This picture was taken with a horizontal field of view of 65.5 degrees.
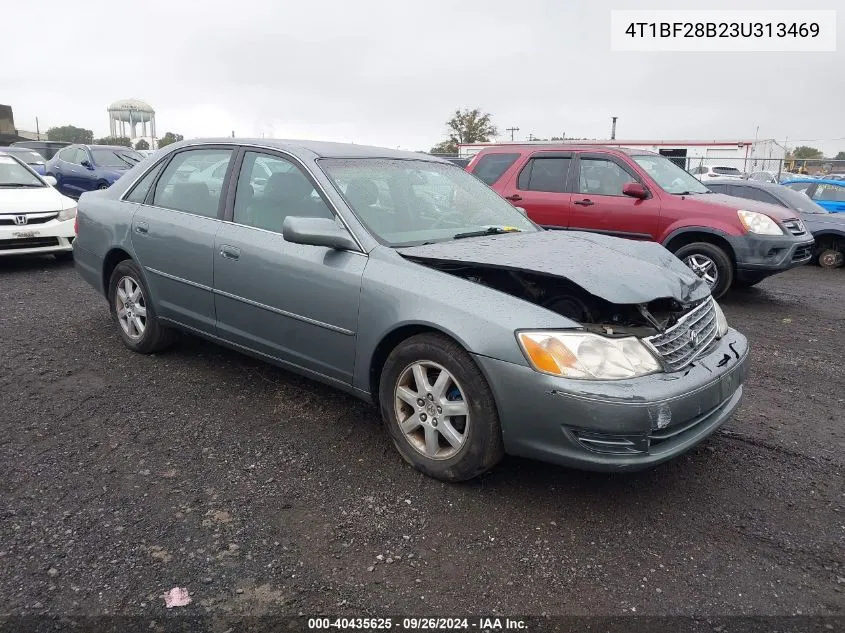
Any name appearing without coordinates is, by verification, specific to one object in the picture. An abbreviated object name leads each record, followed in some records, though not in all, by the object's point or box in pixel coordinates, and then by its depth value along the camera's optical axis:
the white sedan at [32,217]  7.94
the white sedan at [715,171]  26.17
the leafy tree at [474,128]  57.06
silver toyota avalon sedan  2.78
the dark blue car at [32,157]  17.30
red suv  7.34
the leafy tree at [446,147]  51.17
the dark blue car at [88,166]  14.29
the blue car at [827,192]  11.83
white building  28.59
